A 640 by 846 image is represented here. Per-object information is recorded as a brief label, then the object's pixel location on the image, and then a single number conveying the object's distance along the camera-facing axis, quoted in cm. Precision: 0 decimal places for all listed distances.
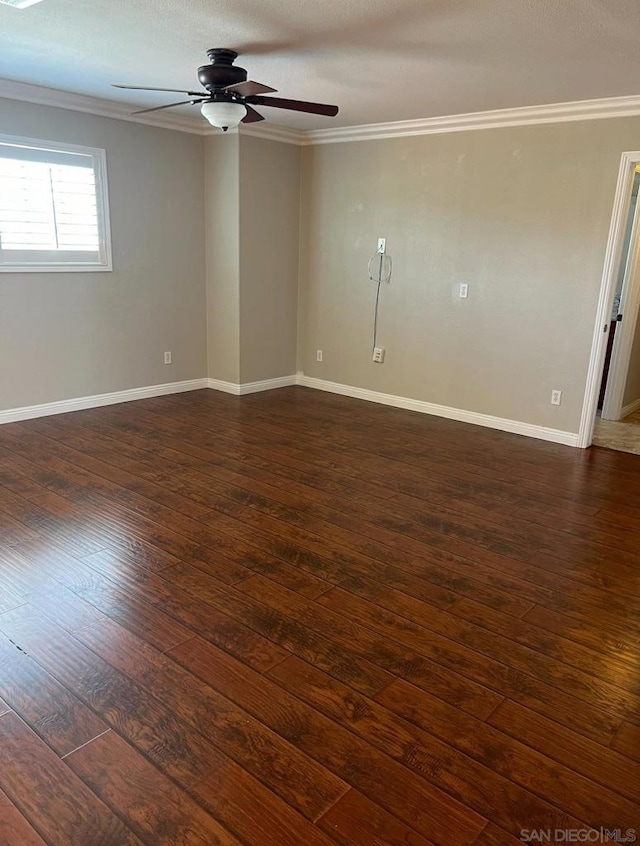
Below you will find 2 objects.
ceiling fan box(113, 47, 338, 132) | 315
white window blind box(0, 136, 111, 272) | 456
